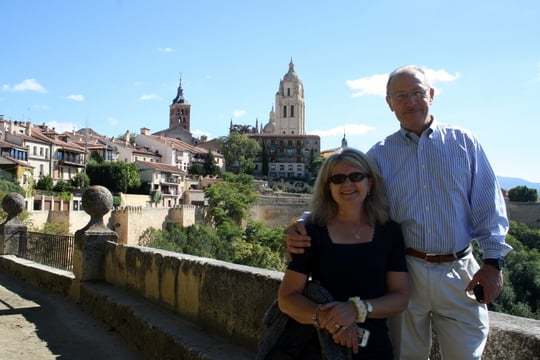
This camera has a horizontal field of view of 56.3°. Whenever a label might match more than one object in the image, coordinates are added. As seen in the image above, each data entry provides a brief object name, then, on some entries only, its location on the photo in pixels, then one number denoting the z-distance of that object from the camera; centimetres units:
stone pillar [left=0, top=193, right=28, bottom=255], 1116
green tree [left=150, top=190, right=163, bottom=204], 6350
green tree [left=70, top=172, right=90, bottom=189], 5414
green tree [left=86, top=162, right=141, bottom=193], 5678
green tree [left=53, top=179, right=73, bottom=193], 5125
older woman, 225
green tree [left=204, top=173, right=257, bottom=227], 6309
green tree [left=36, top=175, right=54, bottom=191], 5006
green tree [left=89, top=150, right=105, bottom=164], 6300
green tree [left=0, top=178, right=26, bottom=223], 3653
